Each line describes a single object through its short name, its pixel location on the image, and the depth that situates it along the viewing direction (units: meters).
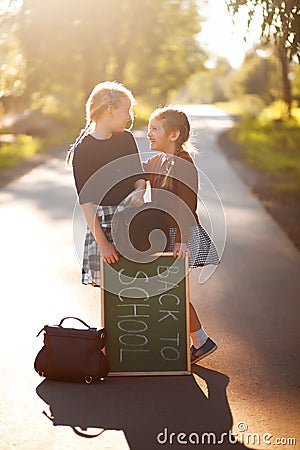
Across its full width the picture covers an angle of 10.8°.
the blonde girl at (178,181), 9.21
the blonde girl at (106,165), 9.08
